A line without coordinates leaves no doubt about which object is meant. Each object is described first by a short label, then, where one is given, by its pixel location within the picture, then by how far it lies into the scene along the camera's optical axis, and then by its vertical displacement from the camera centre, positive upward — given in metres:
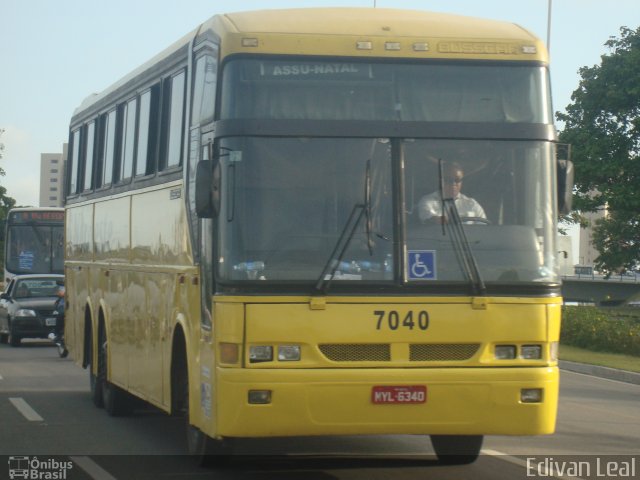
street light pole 42.63 +9.22
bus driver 9.58 +0.77
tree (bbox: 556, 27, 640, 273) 58.72 +7.92
